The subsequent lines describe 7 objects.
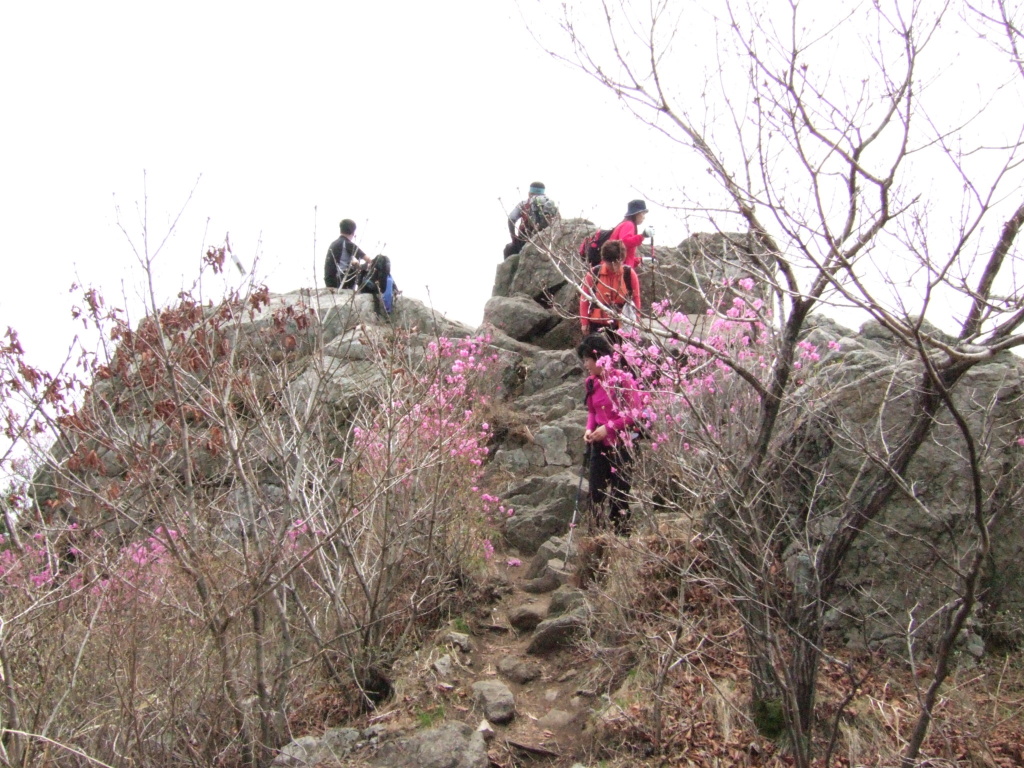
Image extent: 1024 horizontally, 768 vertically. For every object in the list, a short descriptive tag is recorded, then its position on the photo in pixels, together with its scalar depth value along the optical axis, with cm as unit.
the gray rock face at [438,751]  496
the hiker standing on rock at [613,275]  805
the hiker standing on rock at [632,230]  983
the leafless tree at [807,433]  357
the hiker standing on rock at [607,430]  689
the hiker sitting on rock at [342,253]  1208
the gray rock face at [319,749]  481
